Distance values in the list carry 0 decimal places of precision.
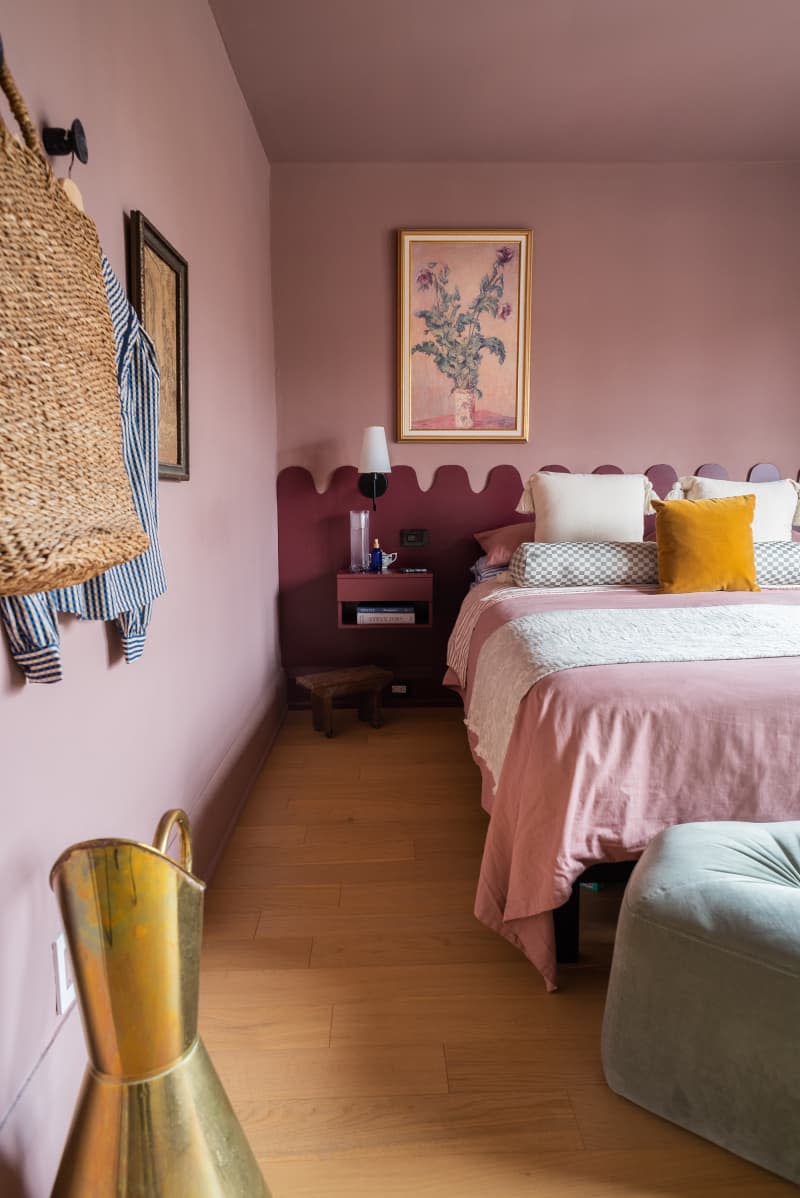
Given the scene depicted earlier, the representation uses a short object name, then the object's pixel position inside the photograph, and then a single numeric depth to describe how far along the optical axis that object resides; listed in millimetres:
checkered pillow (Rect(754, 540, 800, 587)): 2900
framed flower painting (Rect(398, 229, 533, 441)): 3504
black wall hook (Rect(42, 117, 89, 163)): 1181
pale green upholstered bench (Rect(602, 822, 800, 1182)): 1171
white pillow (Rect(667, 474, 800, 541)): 3158
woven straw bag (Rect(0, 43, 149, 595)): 723
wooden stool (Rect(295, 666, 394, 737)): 3279
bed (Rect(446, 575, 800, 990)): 1580
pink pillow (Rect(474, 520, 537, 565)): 3322
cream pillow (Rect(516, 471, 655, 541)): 3100
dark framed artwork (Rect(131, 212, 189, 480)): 1609
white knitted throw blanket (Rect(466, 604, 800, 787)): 1838
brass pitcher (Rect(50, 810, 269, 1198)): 858
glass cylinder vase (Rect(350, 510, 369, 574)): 3496
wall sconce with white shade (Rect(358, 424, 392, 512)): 3352
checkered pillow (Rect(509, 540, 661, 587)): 2941
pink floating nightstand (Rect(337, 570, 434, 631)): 3416
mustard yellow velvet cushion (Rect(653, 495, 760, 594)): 2732
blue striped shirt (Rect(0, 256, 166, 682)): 1016
